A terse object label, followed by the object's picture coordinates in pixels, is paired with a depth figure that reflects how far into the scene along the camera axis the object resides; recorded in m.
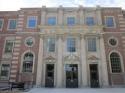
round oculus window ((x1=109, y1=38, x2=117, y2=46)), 14.02
